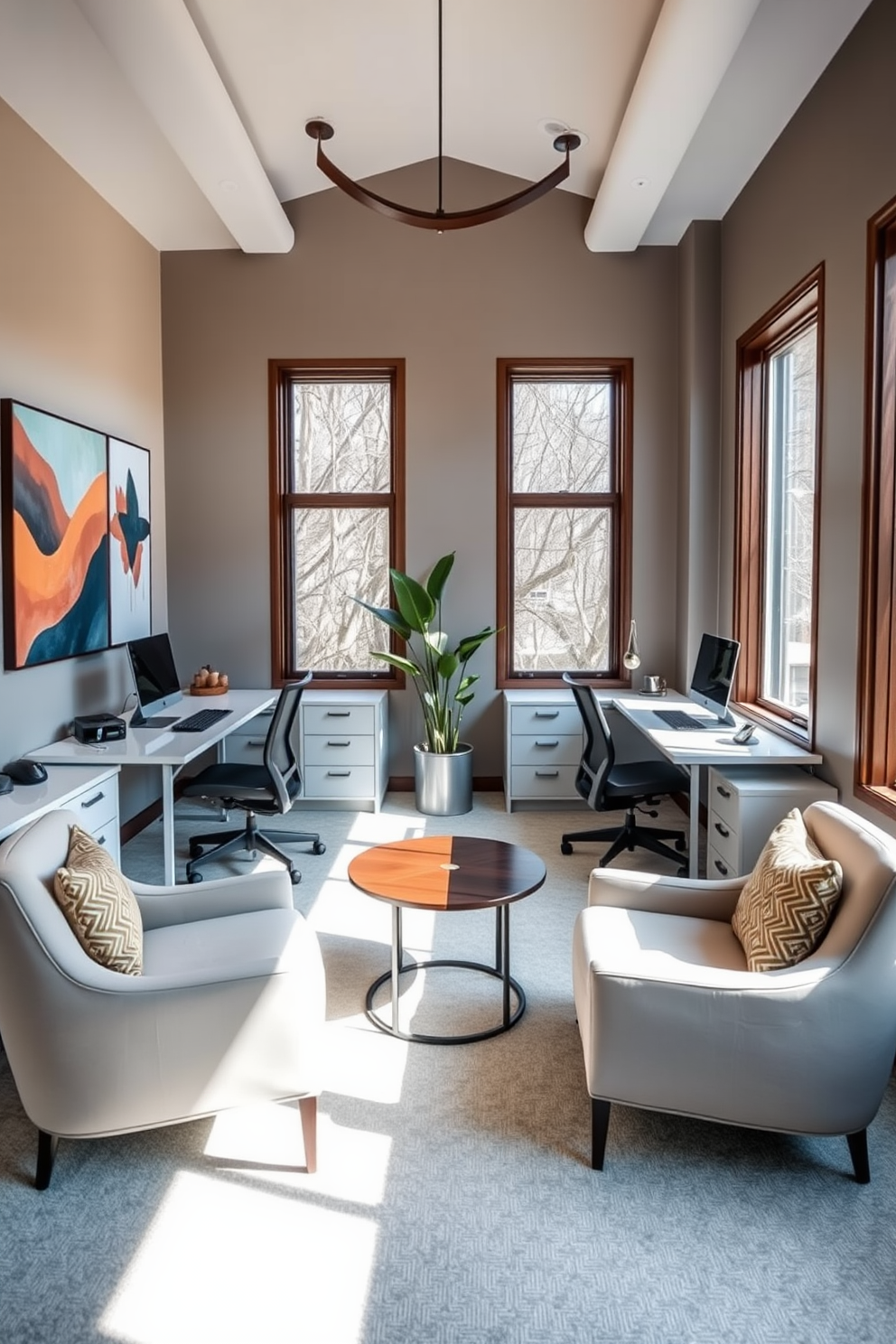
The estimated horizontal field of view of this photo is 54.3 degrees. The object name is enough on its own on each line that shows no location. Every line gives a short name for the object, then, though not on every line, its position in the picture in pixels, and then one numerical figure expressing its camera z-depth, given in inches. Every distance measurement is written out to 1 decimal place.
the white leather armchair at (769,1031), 70.4
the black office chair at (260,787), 146.6
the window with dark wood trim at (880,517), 107.0
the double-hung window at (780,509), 140.0
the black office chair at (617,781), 148.2
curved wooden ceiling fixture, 113.4
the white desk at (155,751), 125.7
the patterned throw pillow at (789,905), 75.1
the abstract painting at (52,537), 126.9
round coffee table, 94.4
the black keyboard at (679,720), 152.3
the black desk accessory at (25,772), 112.0
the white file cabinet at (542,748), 186.4
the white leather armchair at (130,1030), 69.0
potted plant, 183.9
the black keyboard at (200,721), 148.3
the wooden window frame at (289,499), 197.3
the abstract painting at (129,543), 165.0
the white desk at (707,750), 125.7
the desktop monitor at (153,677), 152.9
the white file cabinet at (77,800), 98.8
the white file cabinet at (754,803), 120.3
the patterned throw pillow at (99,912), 73.9
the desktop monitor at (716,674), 153.3
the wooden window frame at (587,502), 197.0
